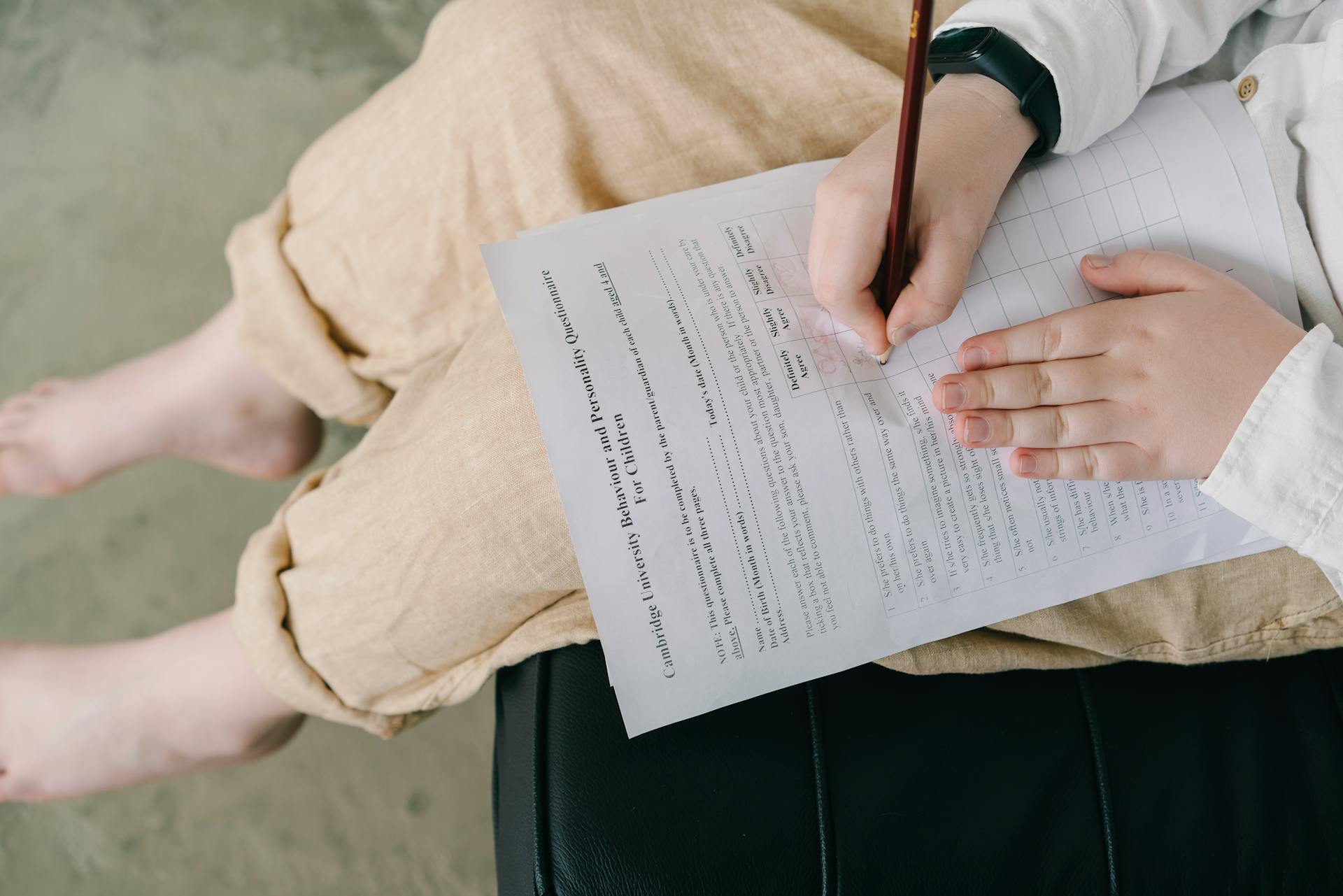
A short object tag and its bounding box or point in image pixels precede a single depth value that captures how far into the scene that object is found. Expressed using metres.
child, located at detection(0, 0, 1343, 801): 0.47
